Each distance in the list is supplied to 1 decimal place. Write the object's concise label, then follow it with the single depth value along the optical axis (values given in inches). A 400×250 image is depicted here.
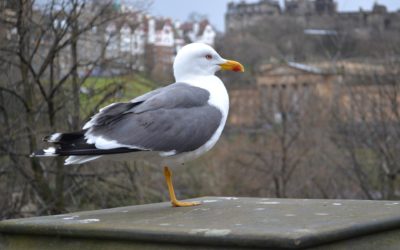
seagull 181.8
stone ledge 147.8
